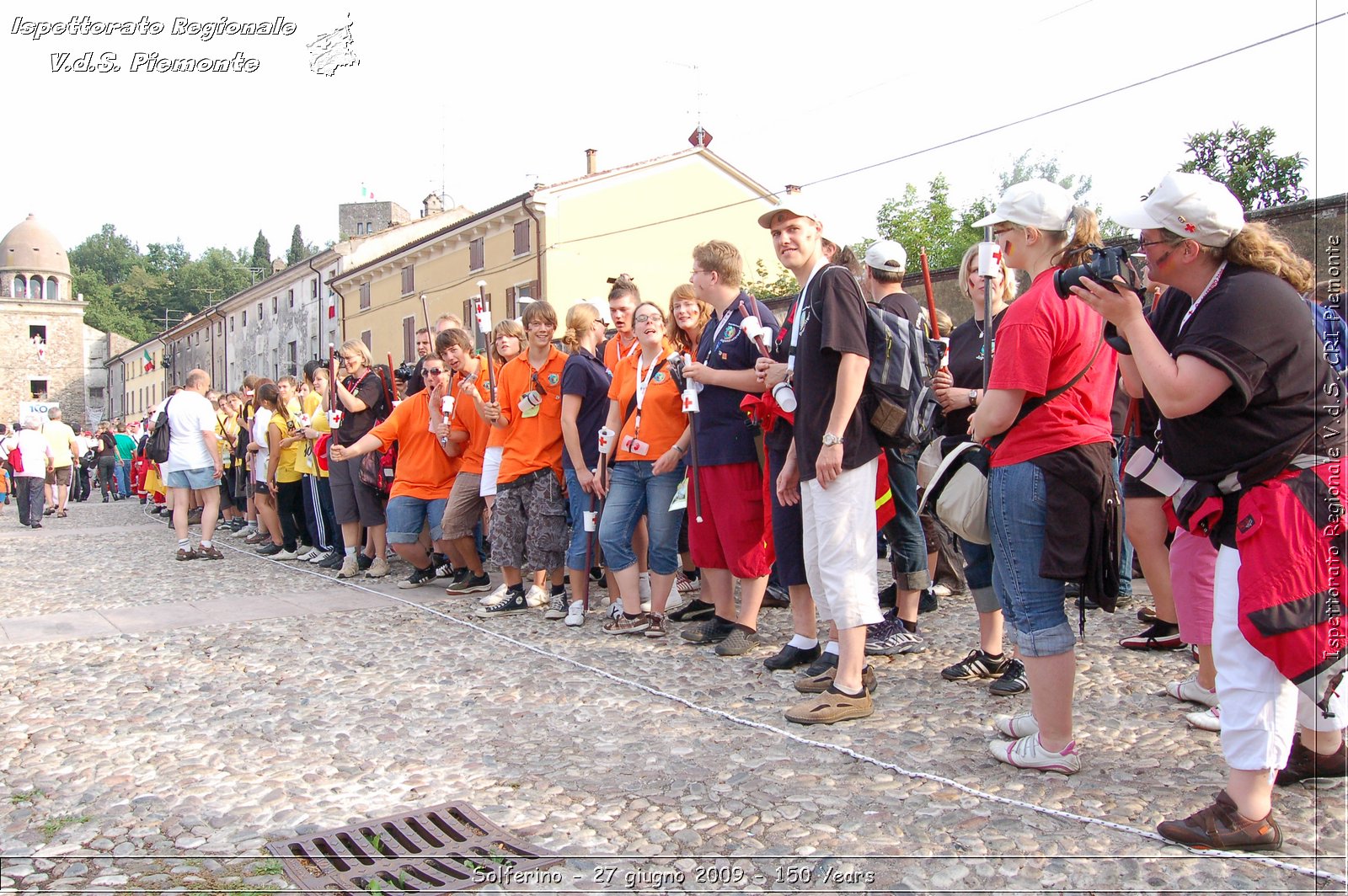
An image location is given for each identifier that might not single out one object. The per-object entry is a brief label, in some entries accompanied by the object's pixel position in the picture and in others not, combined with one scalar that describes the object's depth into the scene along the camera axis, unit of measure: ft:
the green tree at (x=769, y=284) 107.04
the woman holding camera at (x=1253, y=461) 8.57
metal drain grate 9.11
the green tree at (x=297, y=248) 350.23
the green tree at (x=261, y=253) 366.63
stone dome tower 257.55
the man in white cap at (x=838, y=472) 13.38
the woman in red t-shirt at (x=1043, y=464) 10.89
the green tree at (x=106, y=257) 354.95
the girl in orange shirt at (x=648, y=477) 18.92
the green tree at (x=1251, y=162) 56.90
